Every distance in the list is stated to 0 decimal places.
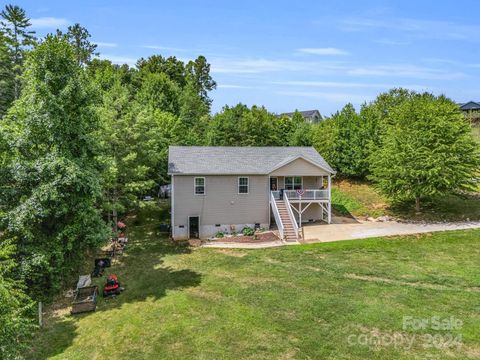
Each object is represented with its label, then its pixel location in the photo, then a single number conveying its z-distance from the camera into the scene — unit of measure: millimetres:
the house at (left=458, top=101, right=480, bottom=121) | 72094
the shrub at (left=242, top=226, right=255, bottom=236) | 23492
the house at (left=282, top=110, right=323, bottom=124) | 78950
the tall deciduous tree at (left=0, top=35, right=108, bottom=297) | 13992
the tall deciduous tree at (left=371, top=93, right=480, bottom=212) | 23109
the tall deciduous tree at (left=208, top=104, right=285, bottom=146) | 41312
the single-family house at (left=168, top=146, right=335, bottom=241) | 23500
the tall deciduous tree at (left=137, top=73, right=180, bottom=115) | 46125
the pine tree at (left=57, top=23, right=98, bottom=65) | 59156
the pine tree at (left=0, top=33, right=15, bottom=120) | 39406
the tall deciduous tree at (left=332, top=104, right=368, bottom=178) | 33531
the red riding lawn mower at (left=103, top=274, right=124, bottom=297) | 14734
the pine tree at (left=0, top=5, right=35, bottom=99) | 42000
